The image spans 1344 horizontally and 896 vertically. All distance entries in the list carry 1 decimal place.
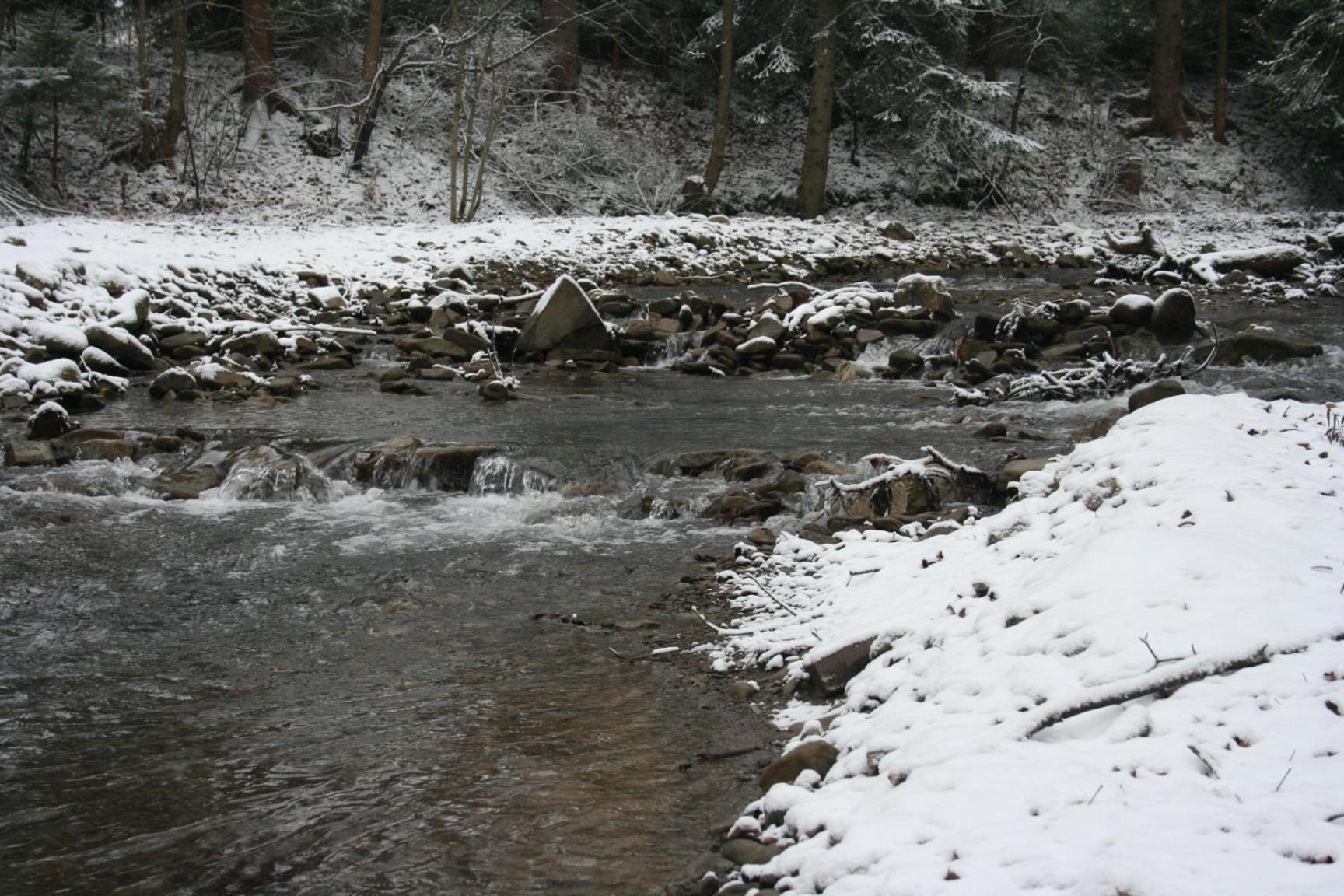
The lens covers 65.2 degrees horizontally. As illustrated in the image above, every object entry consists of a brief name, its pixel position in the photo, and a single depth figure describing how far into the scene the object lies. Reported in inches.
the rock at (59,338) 456.8
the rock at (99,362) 463.8
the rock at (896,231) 868.1
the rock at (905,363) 500.1
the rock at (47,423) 355.9
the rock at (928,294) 547.8
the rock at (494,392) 450.6
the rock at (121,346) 478.0
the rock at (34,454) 339.9
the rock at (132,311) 495.5
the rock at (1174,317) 478.6
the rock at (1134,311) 492.1
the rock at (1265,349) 450.9
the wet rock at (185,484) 321.1
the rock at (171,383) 446.0
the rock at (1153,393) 311.9
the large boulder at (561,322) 540.4
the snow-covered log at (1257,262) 668.1
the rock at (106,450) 347.9
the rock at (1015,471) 281.7
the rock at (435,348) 530.9
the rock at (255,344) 513.0
